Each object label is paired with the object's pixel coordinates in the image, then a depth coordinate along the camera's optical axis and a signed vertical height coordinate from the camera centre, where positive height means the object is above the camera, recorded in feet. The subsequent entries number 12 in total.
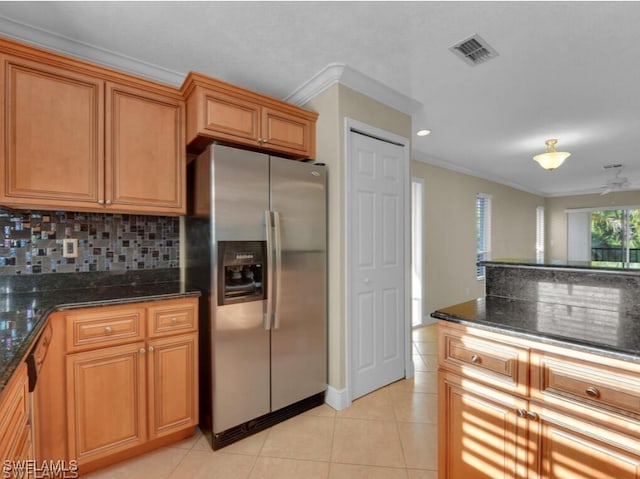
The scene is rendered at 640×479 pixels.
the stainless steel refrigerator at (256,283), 6.26 -0.99
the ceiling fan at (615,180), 16.37 +3.11
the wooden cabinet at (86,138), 5.50 +2.01
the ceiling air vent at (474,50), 6.38 +4.07
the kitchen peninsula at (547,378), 3.36 -1.74
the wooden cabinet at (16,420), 2.67 -1.78
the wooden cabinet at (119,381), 5.18 -2.59
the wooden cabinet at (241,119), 6.59 +2.77
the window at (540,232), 25.79 +0.52
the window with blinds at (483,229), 18.47 +0.58
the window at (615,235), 23.35 +0.25
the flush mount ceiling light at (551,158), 11.42 +2.97
